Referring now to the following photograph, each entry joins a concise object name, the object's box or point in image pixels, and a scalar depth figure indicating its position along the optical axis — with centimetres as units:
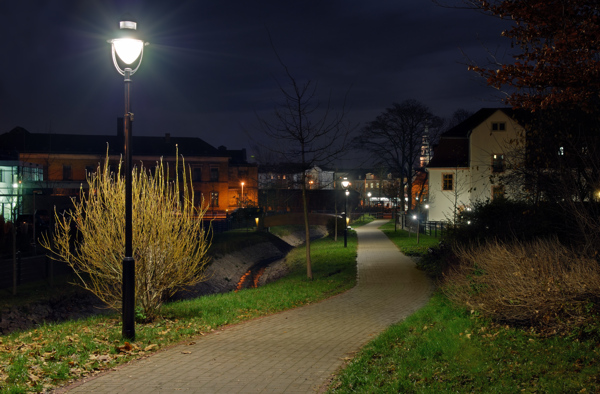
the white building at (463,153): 3975
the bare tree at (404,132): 4803
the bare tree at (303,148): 1647
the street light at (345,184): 2854
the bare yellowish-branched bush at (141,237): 926
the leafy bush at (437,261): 1493
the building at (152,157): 6425
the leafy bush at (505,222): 1300
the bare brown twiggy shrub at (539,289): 631
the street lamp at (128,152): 795
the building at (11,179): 3834
